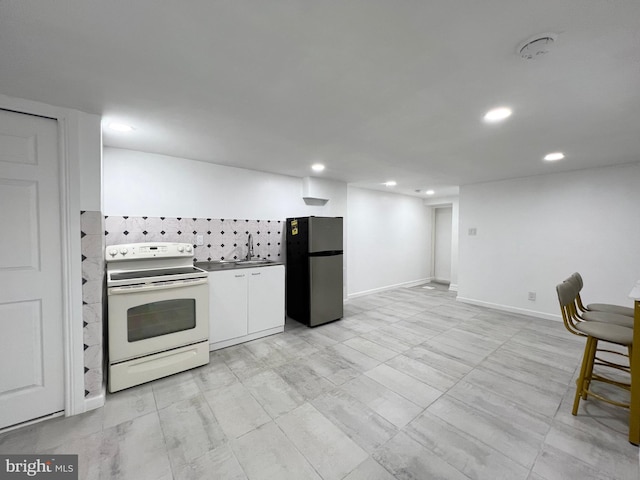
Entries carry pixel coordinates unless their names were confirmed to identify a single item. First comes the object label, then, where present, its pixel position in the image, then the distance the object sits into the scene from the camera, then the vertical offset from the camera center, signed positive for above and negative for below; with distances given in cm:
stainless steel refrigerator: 359 -54
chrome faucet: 358 -22
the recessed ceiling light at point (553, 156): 296 +94
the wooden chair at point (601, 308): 226 -66
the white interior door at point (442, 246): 686 -32
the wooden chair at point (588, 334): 171 -67
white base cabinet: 287 -88
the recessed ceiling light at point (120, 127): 215 +88
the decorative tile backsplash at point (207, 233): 277 -3
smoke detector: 115 +88
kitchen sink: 336 -41
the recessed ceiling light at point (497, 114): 186 +91
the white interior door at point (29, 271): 173 -30
